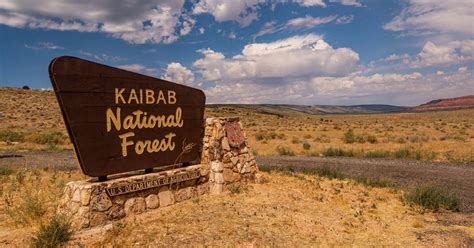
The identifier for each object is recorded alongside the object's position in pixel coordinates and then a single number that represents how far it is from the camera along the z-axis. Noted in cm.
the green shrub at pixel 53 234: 589
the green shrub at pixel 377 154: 2015
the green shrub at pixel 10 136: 2775
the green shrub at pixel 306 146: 2478
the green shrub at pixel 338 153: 2094
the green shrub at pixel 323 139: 2991
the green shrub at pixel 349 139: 2878
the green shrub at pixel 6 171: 1249
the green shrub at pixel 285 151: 2167
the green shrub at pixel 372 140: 2823
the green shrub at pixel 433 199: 905
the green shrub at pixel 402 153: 1970
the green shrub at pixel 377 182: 1172
